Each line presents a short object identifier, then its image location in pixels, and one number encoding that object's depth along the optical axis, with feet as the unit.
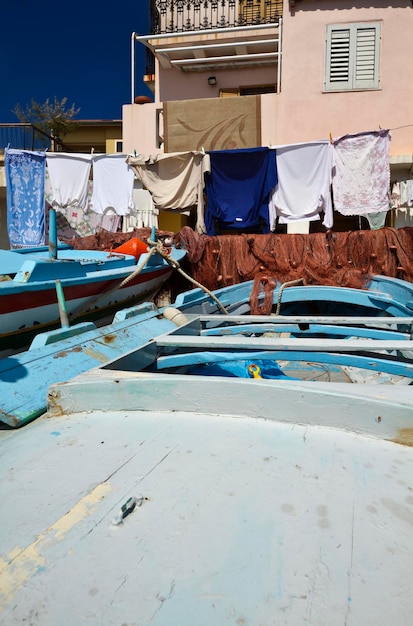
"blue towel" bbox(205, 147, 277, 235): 30.86
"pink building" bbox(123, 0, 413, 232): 36.81
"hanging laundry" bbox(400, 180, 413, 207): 33.04
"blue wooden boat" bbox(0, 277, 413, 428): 8.68
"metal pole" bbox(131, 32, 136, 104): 41.84
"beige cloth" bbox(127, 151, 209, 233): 31.89
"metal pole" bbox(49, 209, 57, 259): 16.68
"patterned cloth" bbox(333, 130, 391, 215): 29.32
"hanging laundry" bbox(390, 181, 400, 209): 34.17
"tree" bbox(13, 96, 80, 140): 64.44
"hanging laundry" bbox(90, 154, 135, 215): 34.17
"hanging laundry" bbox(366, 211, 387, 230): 33.09
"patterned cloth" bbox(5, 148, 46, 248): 34.73
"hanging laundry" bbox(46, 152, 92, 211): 34.99
